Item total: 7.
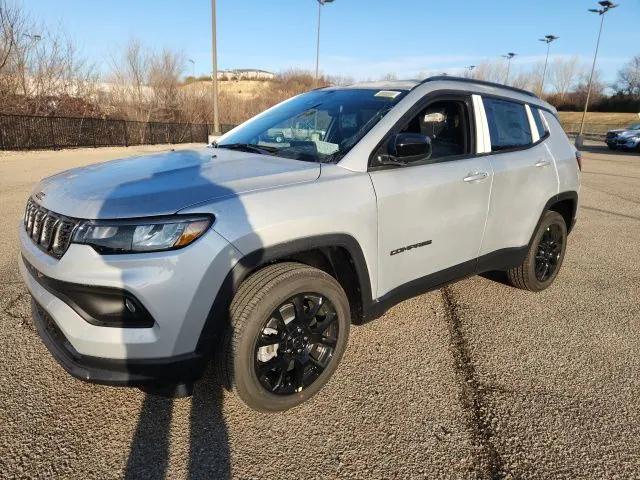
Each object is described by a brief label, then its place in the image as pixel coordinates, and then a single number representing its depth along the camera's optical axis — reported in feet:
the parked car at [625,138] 83.87
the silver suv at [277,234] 6.73
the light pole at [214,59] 60.44
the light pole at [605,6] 122.50
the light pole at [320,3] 102.53
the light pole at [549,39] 165.95
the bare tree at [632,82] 239.03
